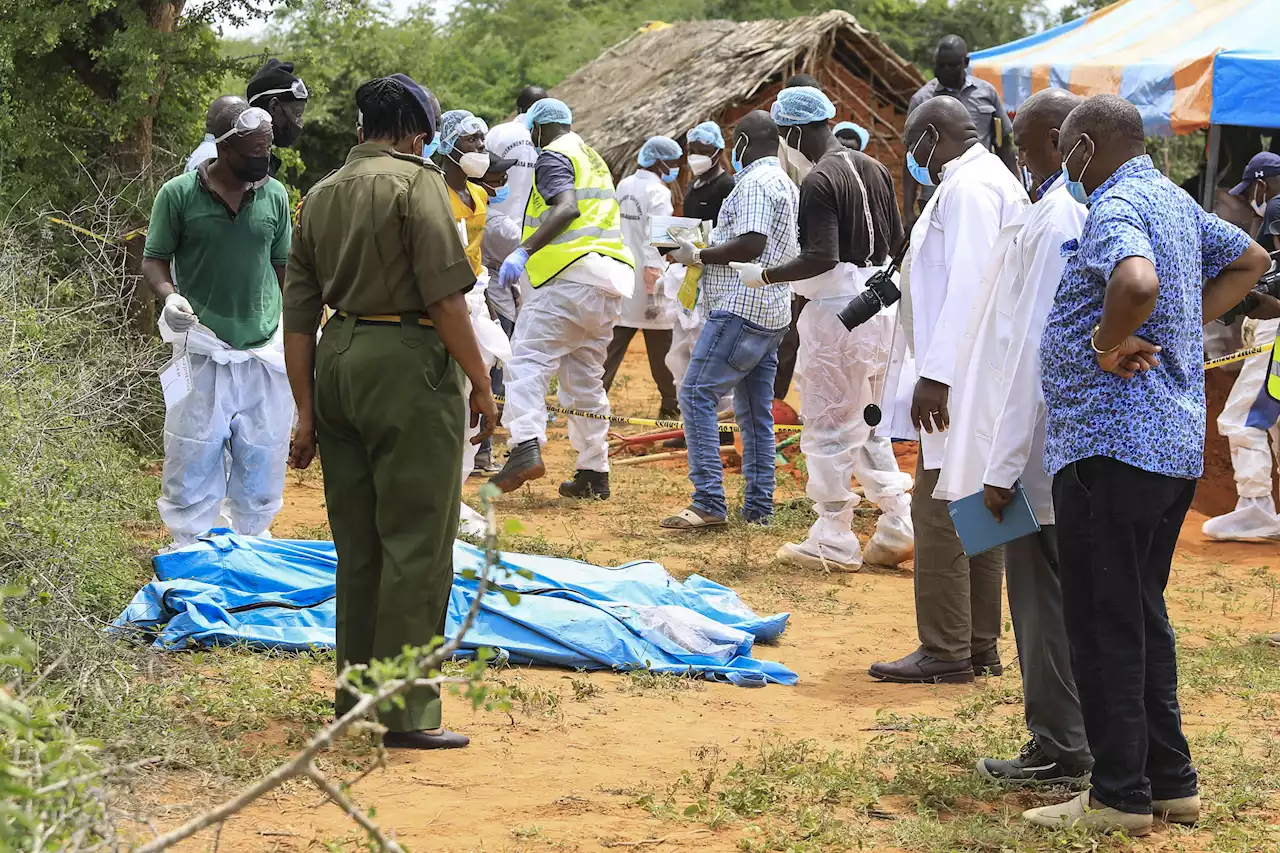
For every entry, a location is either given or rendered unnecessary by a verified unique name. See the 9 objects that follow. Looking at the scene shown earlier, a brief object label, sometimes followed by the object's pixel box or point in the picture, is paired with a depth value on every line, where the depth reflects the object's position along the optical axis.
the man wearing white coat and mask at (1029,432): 4.18
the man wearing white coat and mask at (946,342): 5.28
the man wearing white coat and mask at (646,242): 11.38
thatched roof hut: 17.05
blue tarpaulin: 5.63
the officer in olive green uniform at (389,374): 4.49
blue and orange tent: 10.89
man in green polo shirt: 6.33
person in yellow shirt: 8.12
